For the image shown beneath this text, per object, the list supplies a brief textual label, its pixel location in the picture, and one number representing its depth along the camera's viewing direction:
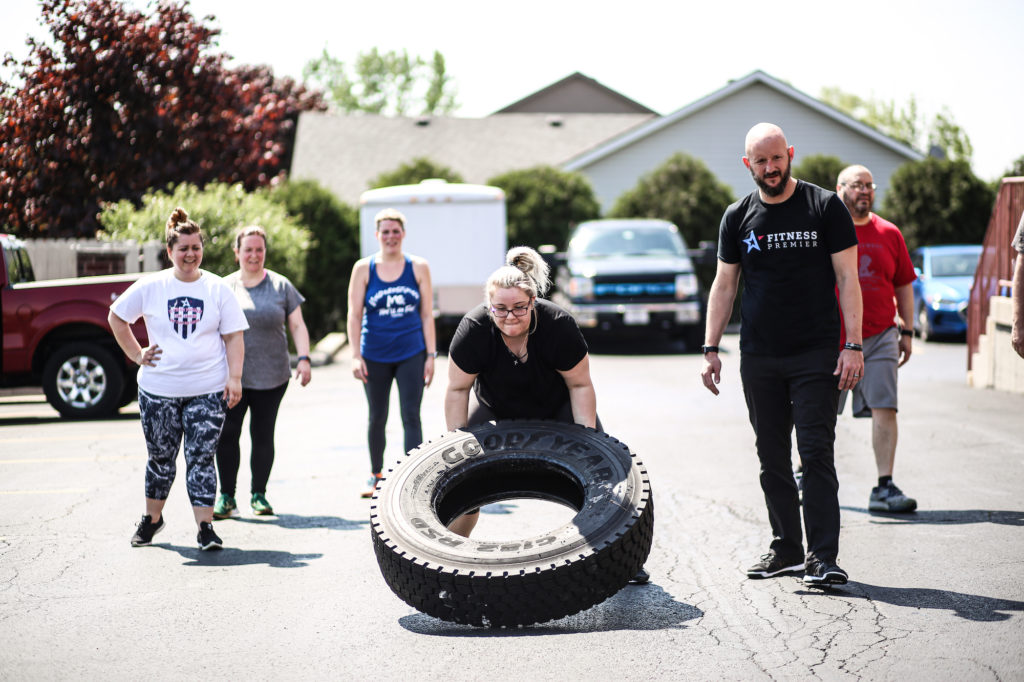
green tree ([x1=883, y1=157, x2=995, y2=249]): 27.80
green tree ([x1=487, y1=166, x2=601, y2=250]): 27.03
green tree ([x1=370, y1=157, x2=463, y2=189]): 28.09
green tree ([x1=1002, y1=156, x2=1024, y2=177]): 32.72
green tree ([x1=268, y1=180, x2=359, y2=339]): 23.61
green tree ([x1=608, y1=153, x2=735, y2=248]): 26.92
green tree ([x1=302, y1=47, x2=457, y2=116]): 83.56
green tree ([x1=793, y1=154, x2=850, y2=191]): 28.70
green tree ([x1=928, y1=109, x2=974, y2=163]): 59.78
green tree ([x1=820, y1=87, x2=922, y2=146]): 67.88
